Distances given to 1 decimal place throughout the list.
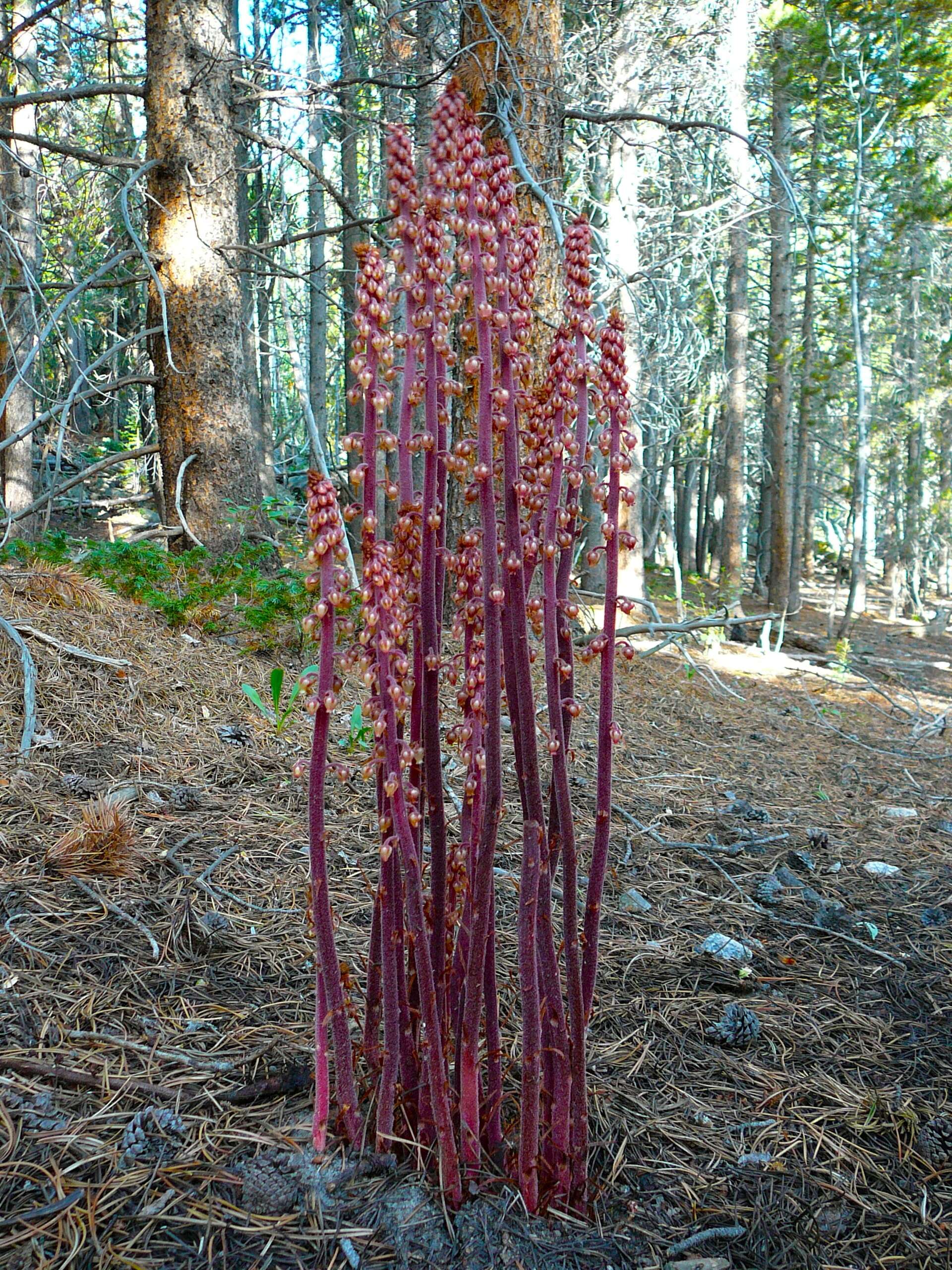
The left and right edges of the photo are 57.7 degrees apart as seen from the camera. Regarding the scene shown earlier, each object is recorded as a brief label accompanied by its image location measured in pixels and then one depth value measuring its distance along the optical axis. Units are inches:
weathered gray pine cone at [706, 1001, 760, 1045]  81.2
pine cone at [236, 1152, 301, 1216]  55.5
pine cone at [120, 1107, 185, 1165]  58.9
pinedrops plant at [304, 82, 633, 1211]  50.8
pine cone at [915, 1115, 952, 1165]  69.0
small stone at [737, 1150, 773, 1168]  66.7
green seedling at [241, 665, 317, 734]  127.5
